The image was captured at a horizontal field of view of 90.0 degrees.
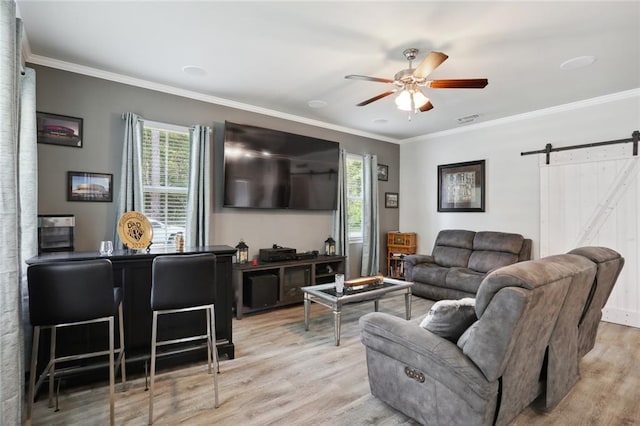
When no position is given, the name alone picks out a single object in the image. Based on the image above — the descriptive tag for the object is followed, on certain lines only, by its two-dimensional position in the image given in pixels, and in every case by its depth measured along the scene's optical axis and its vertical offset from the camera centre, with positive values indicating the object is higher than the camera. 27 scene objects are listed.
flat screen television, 4.25 +0.64
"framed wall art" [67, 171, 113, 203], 3.31 +0.29
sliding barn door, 3.84 +0.07
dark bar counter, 2.41 -0.88
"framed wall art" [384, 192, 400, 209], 6.29 +0.27
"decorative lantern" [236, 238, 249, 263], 4.30 -0.53
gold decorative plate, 2.56 -0.14
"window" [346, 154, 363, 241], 5.77 +0.34
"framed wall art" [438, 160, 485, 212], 5.27 +0.46
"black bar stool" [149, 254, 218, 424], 2.15 -0.49
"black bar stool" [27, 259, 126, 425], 1.82 -0.49
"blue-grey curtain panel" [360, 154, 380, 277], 5.72 -0.12
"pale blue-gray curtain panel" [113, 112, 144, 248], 3.47 +0.47
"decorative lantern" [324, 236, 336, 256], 5.19 -0.54
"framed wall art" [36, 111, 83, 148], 3.17 +0.86
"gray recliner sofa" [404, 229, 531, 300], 4.45 -0.71
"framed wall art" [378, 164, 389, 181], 6.19 +0.81
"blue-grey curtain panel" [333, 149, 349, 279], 5.40 -0.09
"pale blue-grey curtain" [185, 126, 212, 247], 3.92 +0.29
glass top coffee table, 3.16 -0.86
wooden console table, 4.05 -0.92
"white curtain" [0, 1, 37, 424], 1.63 -0.08
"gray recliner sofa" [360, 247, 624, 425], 1.60 -0.79
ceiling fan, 2.60 +1.16
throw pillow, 1.87 -0.62
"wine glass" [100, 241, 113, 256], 2.56 -0.28
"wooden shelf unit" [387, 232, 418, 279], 5.91 -0.66
